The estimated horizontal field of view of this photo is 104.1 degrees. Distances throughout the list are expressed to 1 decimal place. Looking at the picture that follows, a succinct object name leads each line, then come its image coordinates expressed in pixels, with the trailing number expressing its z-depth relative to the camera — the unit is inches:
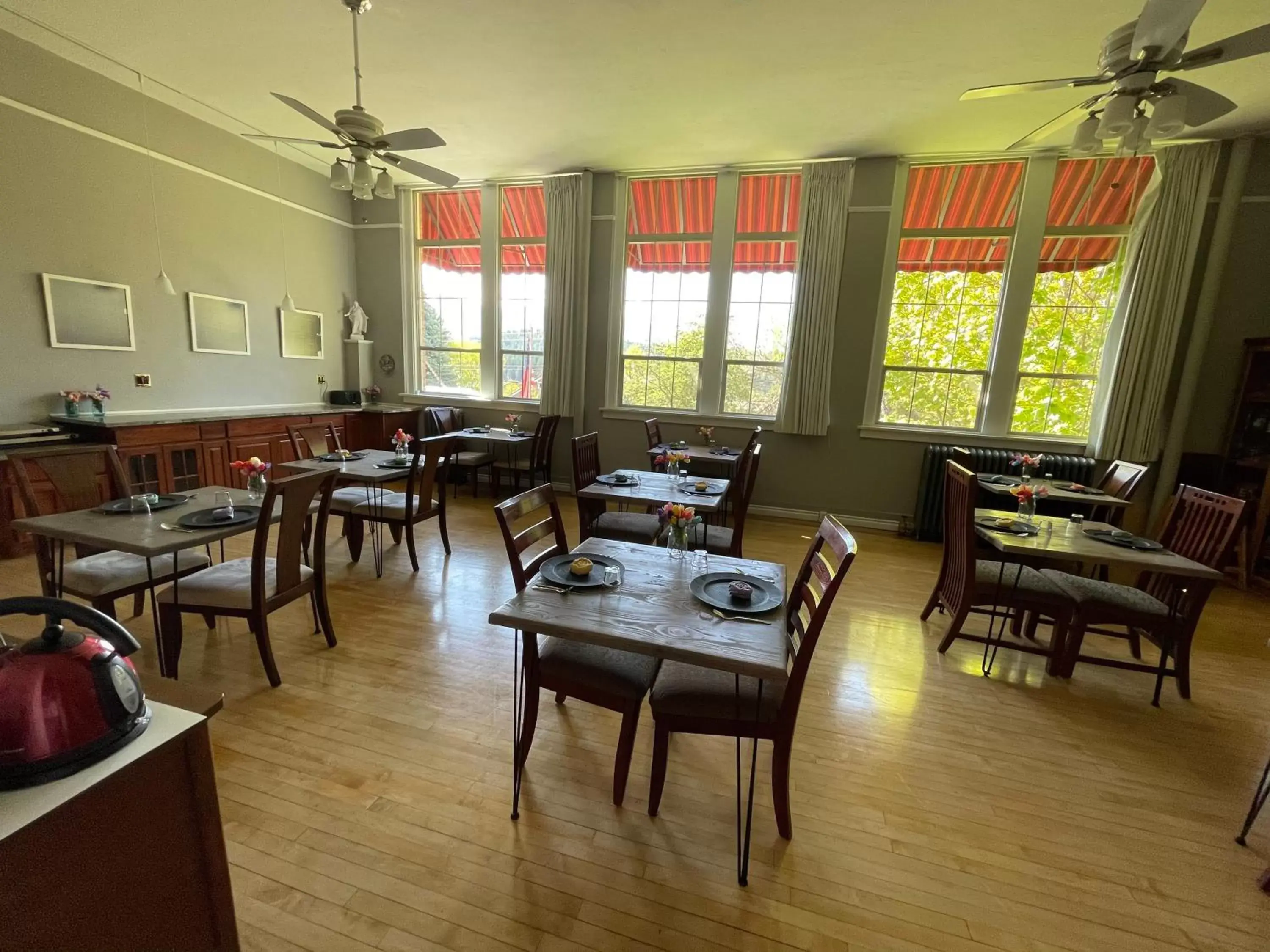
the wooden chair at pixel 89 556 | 86.3
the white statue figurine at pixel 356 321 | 249.0
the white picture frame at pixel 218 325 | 185.8
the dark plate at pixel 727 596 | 61.0
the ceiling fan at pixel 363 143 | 108.3
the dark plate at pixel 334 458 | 145.3
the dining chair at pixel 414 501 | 139.3
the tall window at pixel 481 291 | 235.1
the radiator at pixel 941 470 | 181.8
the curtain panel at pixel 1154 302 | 164.2
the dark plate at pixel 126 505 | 89.1
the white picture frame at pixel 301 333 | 221.3
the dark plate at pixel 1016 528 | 103.0
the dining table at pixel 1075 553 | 87.1
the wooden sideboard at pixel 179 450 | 135.8
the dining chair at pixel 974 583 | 100.3
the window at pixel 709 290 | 207.0
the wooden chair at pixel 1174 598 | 92.2
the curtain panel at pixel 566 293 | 217.0
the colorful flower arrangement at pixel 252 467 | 100.4
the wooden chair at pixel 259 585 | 85.6
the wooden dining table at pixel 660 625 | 52.2
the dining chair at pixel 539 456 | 219.6
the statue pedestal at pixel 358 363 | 253.9
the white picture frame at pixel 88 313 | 148.0
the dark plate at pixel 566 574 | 65.4
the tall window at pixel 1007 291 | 179.9
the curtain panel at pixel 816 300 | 191.2
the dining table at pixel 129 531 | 76.2
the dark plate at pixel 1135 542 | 96.2
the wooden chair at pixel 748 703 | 59.3
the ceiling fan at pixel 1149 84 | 76.8
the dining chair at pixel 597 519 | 127.6
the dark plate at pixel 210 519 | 83.9
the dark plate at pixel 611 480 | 129.7
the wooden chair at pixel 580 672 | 64.8
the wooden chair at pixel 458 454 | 219.1
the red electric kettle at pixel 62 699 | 28.6
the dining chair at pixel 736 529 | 123.7
